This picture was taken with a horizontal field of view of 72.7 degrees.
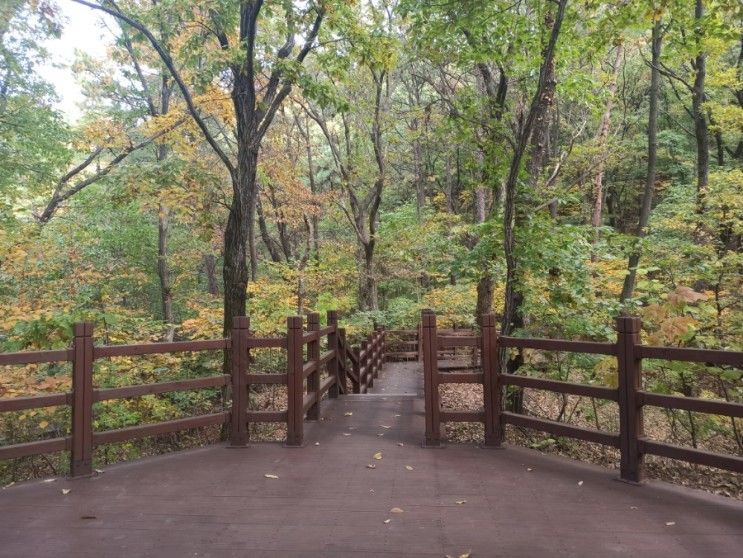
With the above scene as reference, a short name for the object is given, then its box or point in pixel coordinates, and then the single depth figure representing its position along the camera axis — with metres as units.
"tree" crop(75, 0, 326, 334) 6.32
